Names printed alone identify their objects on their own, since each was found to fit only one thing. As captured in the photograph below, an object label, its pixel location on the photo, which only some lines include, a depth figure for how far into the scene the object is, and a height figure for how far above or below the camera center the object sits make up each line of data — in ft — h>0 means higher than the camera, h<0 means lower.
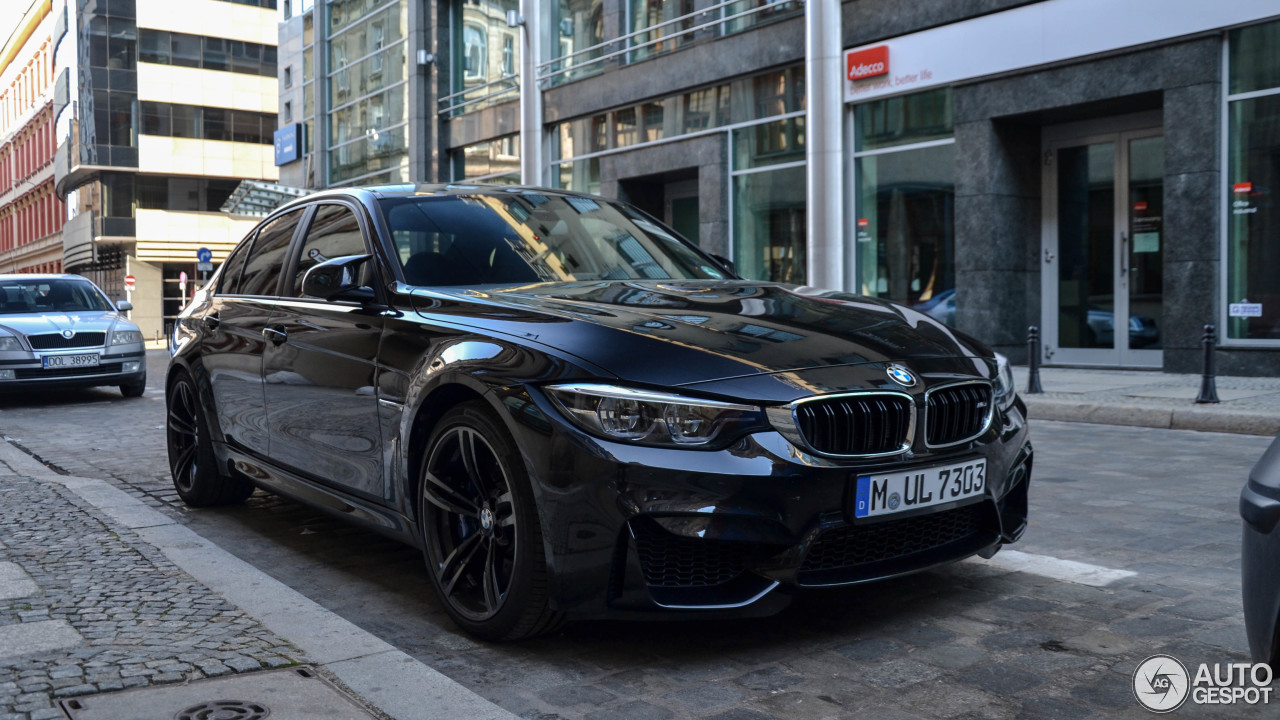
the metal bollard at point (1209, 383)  32.37 -2.07
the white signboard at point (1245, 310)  41.27 -0.10
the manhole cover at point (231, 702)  9.39 -3.11
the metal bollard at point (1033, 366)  37.52 -1.80
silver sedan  41.98 -0.68
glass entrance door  45.91 +2.33
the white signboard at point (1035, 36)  42.01 +10.54
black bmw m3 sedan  10.31 -1.01
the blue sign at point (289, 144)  117.70 +17.48
